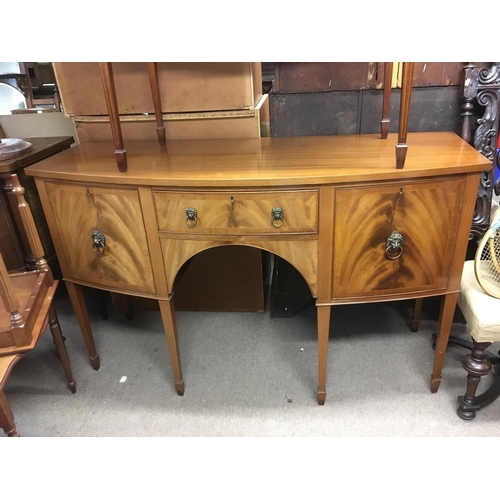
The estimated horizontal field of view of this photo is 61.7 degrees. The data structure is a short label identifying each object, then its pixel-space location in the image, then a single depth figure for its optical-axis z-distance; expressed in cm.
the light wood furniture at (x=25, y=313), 100
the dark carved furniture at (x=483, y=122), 141
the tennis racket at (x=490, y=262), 110
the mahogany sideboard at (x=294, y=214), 106
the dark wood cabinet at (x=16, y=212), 141
